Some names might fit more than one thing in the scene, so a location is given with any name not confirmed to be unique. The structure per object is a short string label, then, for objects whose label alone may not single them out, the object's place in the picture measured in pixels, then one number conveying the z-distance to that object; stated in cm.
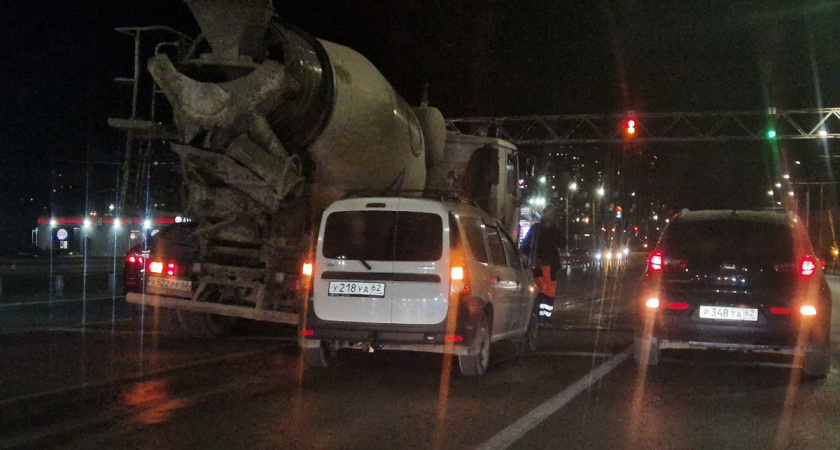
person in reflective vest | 1377
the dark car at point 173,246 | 1123
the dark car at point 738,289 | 937
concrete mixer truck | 962
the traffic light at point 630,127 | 3041
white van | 892
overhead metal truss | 3975
